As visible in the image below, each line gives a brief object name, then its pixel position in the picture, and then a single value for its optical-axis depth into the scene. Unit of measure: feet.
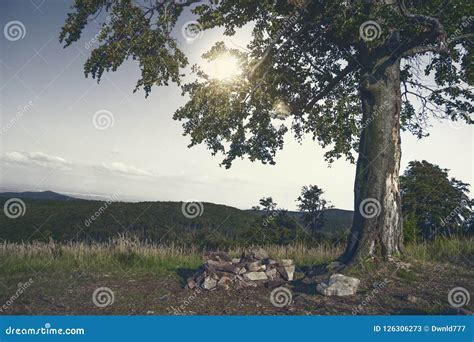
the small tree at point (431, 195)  92.89
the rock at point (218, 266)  33.17
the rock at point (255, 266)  33.78
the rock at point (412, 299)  28.99
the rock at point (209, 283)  31.22
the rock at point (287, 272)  34.58
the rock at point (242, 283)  32.07
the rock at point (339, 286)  30.63
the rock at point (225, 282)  31.71
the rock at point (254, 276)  33.19
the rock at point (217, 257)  35.50
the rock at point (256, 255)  35.48
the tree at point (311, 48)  36.47
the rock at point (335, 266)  36.32
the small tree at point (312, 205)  92.17
